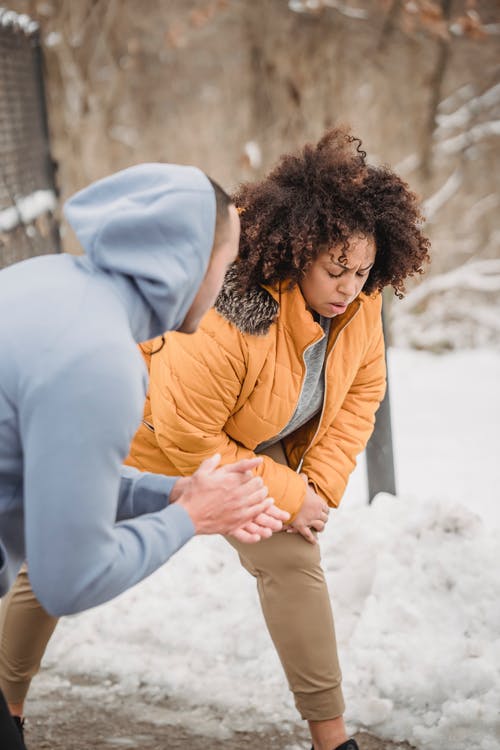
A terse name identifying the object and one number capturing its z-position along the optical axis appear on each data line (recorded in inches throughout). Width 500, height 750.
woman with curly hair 98.4
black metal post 151.8
